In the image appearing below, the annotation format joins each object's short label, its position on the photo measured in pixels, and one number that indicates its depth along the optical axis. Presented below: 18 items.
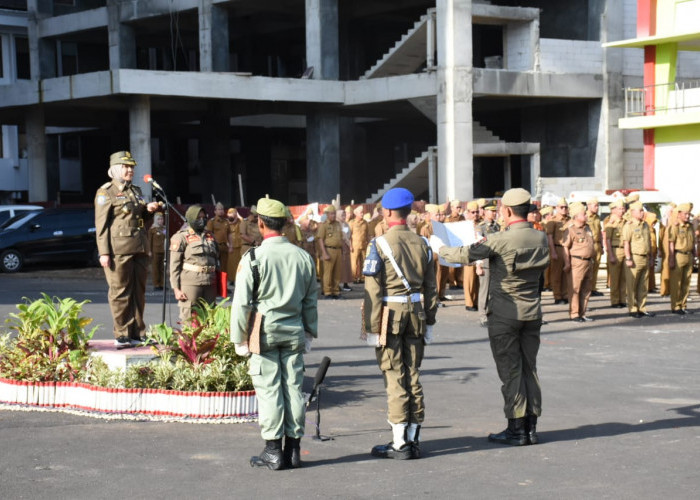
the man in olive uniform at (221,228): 24.78
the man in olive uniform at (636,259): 17.80
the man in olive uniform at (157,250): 24.06
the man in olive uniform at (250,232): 22.58
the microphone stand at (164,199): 10.27
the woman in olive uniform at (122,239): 10.79
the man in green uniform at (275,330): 7.48
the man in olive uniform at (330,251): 21.72
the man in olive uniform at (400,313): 7.86
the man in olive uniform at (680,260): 18.30
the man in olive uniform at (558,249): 19.94
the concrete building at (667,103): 31.53
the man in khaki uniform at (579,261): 17.17
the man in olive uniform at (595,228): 21.42
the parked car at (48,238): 28.58
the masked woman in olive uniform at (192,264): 11.38
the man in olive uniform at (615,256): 19.22
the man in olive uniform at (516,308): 8.39
